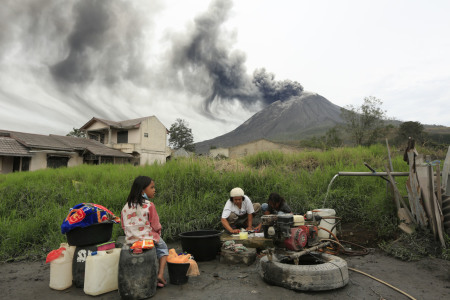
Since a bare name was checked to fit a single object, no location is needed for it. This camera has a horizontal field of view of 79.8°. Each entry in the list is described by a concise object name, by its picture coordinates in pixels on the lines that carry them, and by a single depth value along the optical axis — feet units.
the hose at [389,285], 9.74
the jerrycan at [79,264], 11.31
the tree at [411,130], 79.94
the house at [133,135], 86.33
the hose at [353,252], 15.15
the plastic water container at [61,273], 11.20
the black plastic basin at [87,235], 11.27
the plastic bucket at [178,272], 11.37
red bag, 11.22
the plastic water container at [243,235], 15.49
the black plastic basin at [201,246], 14.33
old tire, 10.39
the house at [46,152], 58.90
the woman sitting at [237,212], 17.72
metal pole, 17.71
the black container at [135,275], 9.82
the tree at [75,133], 120.11
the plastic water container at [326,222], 17.33
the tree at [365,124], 78.59
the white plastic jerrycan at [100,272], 10.42
